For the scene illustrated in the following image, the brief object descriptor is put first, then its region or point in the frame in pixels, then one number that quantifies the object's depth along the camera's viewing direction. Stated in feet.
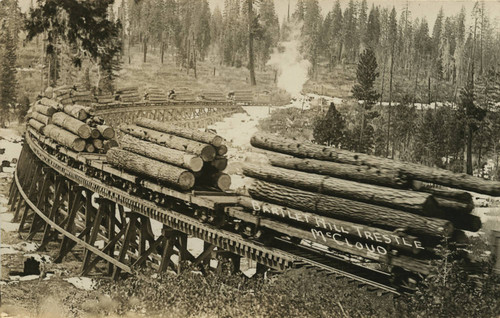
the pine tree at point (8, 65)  69.87
